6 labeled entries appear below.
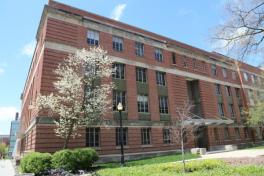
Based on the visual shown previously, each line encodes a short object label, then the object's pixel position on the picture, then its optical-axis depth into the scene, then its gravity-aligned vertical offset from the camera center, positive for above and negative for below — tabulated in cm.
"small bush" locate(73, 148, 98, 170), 1650 -110
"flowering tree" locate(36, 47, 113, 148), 1838 +351
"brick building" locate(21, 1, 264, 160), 2172 +716
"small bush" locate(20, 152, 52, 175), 1534 -125
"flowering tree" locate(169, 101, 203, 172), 2609 +143
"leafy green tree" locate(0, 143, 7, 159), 8965 -183
